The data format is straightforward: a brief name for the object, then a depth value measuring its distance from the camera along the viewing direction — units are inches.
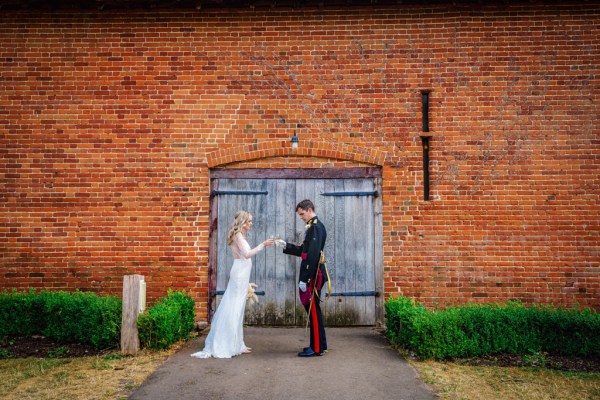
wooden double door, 314.5
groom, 238.8
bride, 245.0
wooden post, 250.4
